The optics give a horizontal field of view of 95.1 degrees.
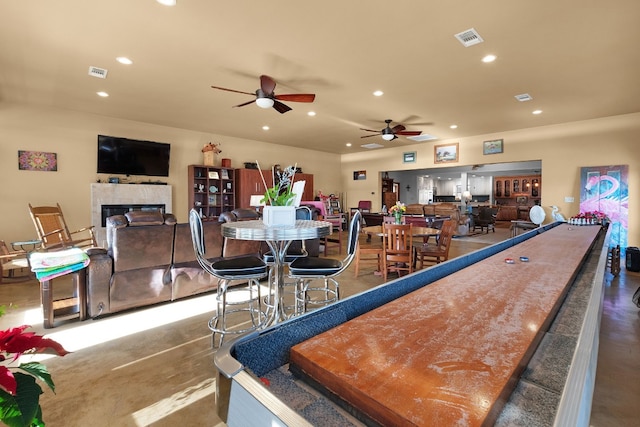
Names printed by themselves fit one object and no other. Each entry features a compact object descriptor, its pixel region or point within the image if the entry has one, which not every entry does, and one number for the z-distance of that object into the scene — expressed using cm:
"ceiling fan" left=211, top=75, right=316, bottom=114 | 391
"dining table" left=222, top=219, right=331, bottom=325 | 196
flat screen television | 595
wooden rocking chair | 443
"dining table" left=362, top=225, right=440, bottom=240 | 425
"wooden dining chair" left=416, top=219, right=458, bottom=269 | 420
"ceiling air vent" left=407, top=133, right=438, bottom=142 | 776
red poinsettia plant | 63
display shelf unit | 716
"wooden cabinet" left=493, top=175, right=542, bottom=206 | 1333
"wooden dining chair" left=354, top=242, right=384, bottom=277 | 422
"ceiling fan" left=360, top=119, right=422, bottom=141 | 613
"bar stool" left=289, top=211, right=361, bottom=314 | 230
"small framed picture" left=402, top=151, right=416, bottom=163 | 903
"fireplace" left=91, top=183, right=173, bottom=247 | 586
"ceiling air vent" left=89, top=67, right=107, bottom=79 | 382
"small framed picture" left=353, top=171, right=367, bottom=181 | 1048
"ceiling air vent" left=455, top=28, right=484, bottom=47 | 298
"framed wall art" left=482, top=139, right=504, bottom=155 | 747
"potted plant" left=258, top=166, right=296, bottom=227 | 225
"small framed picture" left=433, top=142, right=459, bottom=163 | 821
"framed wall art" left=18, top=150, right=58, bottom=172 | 518
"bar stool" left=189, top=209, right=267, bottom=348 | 223
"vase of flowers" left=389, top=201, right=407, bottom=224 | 491
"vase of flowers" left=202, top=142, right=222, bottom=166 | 722
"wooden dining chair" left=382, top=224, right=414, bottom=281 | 396
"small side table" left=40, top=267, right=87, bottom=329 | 259
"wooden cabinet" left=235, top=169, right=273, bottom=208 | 791
